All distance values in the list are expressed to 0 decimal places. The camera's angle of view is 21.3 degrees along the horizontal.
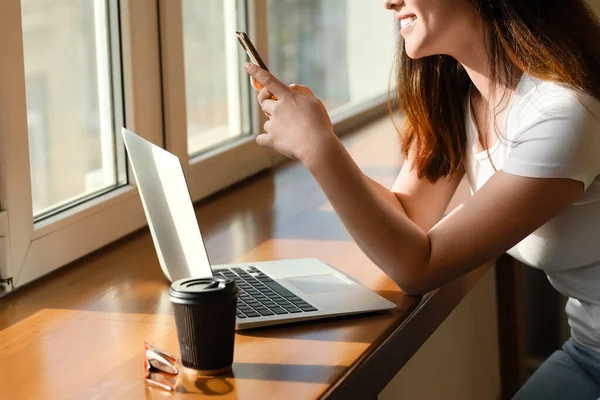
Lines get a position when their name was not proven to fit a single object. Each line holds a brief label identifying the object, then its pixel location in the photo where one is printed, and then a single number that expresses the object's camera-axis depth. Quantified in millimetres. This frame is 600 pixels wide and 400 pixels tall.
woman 2509
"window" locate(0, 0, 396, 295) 2744
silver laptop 2488
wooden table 2286
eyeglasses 2278
